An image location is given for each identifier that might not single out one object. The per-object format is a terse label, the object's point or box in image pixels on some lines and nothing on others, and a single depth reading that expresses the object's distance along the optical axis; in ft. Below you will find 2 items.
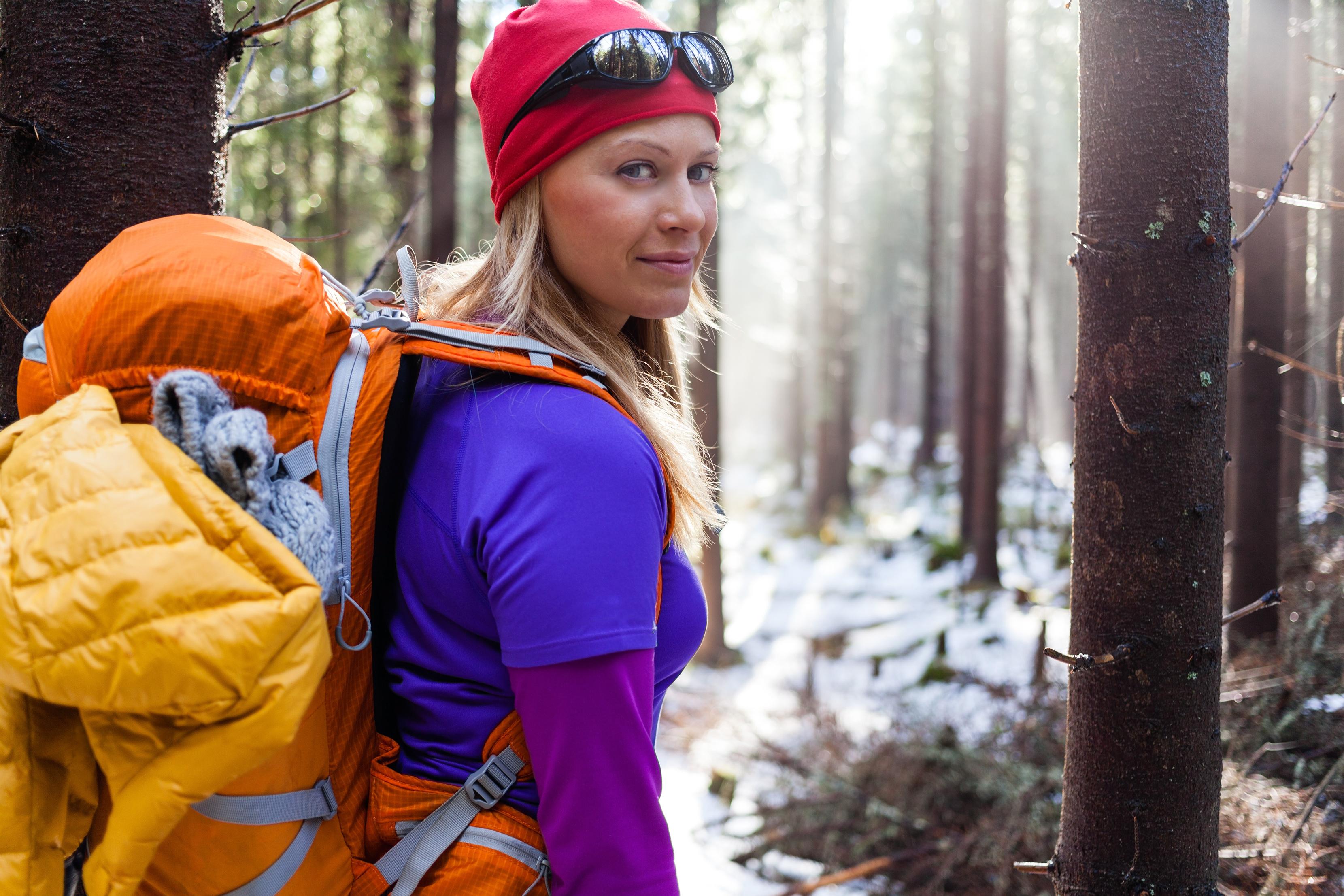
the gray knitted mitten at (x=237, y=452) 3.74
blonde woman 4.18
